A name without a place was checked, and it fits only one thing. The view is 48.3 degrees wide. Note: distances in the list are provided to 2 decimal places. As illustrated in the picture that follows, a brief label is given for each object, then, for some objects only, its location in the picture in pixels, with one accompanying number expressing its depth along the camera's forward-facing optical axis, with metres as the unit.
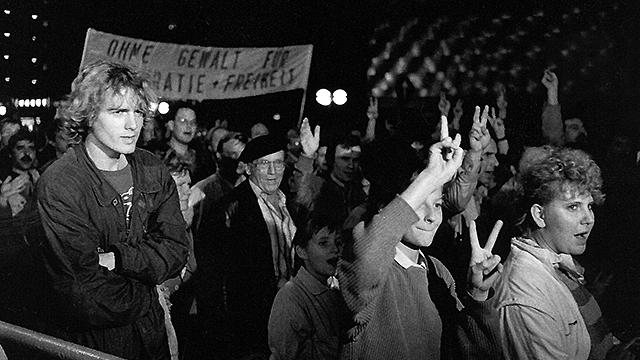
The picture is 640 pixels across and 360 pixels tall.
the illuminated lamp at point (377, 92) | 11.69
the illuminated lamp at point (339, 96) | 9.45
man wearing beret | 4.71
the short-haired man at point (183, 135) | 6.12
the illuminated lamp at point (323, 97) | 9.34
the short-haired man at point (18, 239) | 4.89
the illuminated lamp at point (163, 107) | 9.21
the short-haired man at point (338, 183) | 5.20
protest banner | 7.48
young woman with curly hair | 2.58
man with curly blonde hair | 2.73
